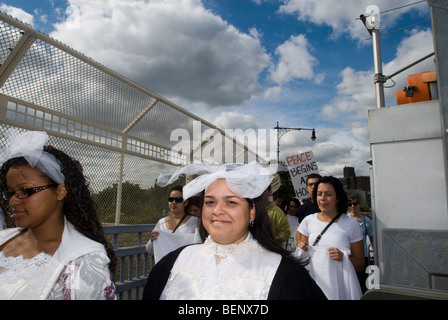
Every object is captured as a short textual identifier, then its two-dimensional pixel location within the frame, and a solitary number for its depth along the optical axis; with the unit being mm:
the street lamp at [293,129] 18820
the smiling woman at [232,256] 1732
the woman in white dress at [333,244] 3230
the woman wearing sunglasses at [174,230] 4105
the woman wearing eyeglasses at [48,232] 1570
